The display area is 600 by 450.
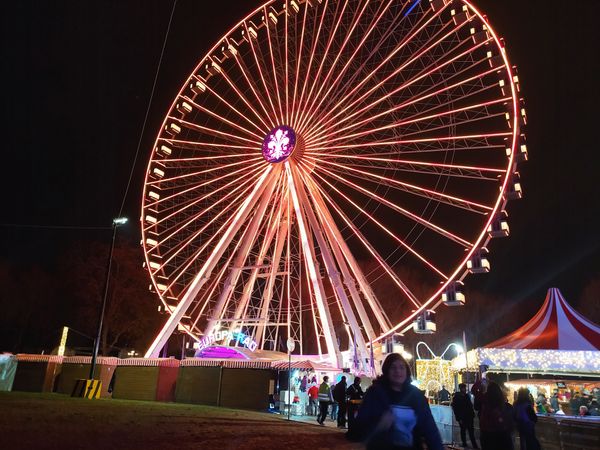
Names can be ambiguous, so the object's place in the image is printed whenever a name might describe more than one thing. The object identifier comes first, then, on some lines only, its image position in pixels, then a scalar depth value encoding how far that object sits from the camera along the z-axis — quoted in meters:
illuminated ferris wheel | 19.59
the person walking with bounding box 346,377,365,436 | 12.46
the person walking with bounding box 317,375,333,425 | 14.99
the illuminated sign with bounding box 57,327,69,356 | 28.39
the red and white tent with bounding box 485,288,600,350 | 19.66
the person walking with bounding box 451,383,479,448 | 11.23
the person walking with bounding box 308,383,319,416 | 18.84
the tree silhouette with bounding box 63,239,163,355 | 39.81
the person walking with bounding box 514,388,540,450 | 8.03
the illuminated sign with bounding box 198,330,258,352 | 23.80
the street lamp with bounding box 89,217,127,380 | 20.18
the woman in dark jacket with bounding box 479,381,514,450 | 6.10
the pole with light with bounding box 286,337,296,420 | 16.66
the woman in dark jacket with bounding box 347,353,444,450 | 3.33
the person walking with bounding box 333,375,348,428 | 14.03
